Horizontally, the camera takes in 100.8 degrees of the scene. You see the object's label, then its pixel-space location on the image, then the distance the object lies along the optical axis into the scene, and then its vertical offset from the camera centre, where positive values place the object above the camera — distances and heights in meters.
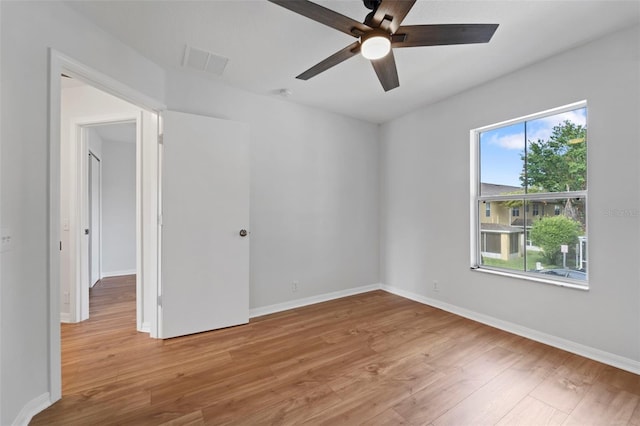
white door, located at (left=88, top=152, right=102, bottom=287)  4.11 -0.12
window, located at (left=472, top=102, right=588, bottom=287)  2.39 +0.18
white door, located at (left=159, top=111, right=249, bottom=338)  2.56 -0.13
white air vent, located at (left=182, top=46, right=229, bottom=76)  2.35 +1.42
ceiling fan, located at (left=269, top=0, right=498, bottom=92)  1.42 +1.10
